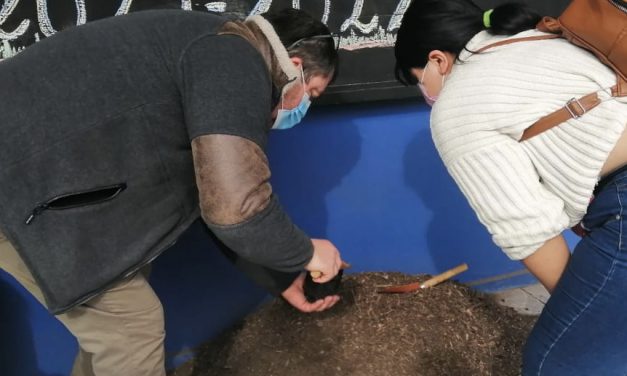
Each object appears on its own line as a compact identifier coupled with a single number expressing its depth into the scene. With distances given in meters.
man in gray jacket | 1.10
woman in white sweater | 1.09
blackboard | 1.57
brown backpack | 1.04
